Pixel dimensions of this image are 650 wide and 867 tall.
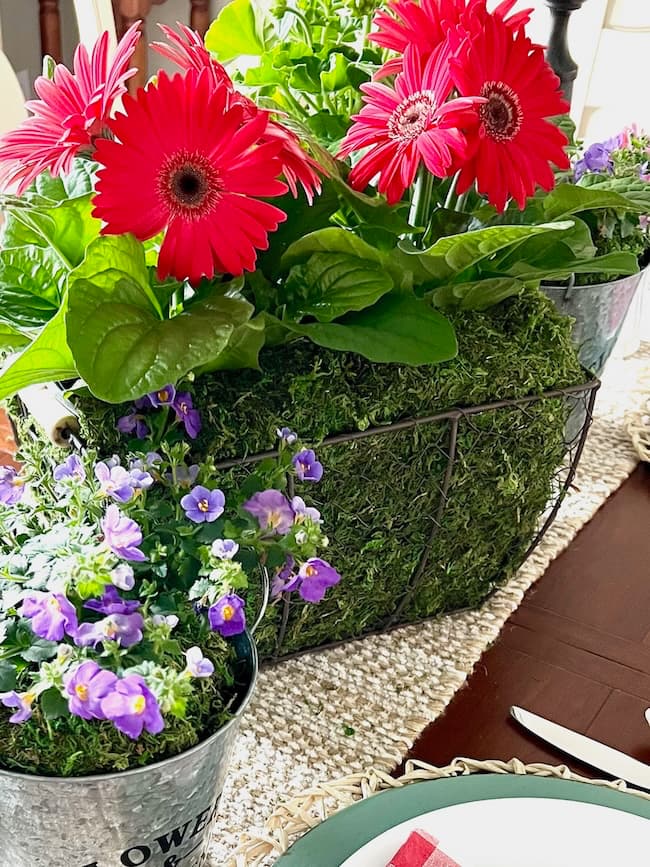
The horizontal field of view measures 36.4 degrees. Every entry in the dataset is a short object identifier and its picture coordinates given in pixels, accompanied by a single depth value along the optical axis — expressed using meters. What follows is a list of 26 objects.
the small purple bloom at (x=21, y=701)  0.38
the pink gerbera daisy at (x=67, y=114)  0.50
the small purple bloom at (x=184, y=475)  0.48
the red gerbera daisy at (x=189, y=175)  0.46
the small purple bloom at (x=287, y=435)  0.52
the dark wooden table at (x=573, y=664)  0.57
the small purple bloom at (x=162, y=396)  0.50
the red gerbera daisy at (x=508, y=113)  0.53
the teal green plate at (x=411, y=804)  0.43
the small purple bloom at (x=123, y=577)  0.39
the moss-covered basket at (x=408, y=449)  0.55
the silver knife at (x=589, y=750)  0.53
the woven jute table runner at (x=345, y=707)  0.53
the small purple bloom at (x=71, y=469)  0.47
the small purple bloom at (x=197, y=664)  0.39
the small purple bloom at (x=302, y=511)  0.49
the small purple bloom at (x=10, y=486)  0.49
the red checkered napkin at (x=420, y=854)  0.41
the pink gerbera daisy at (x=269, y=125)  0.48
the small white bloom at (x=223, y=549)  0.43
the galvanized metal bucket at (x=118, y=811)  0.40
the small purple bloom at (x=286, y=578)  0.50
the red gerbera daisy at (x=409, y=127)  0.51
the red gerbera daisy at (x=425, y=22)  0.56
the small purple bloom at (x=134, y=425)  0.51
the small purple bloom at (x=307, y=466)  0.52
